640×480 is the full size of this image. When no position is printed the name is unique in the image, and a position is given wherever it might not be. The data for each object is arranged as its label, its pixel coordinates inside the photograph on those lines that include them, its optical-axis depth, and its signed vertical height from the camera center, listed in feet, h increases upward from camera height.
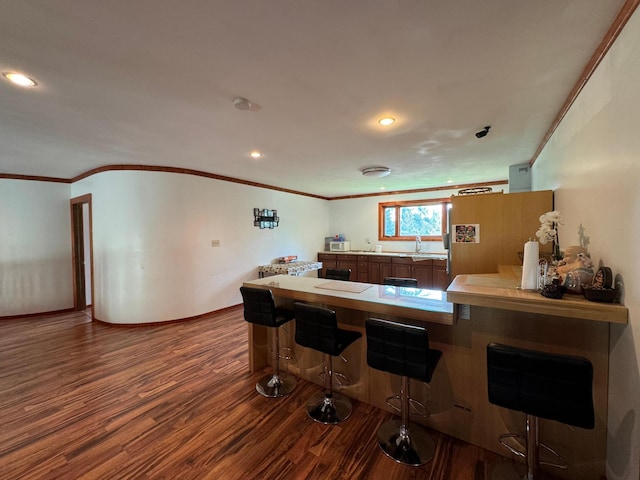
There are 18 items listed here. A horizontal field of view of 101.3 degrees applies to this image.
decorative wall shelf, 17.85 +1.33
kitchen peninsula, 4.75 -2.30
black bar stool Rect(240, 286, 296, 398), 7.62 -2.43
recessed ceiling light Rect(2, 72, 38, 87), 5.56 +3.52
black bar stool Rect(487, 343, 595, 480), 3.99 -2.47
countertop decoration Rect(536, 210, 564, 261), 5.28 +0.14
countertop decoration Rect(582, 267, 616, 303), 4.11 -0.90
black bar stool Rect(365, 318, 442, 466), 5.24 -2.70
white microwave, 23.40 -0.94
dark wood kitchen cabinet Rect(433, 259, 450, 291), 18.16 -2.80
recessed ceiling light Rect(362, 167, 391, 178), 13.47 +3.31
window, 20.36 +1.25
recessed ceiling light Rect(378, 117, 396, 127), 7.87 +3.51
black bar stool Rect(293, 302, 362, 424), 6.38 -2.68
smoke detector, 6.64 +3.47
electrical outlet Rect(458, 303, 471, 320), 5.85 -1.75
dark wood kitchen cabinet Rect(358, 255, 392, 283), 20.30 -2.55
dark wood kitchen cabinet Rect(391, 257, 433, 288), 18.75 -2.55
